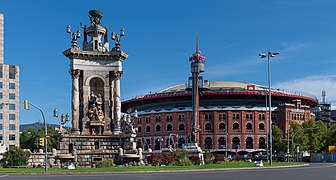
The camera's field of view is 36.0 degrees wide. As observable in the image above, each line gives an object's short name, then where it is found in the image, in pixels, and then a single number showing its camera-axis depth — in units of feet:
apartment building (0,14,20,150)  354.13
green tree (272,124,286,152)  352.69
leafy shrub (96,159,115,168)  158.92
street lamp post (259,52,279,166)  188.53
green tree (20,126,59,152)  376.48
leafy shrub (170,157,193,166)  168.86
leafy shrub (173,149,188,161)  173.48
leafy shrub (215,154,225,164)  202.12
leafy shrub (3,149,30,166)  157.69
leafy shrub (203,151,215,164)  198.62
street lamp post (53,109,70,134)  179.52
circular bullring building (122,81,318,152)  442.91
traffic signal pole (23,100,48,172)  139.47
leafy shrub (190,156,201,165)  181.74
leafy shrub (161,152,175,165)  172.32
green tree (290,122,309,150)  345.02
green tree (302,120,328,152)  362.53
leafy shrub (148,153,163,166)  170.40
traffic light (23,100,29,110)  139.42
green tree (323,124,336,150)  388.57
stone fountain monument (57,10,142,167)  177.27
